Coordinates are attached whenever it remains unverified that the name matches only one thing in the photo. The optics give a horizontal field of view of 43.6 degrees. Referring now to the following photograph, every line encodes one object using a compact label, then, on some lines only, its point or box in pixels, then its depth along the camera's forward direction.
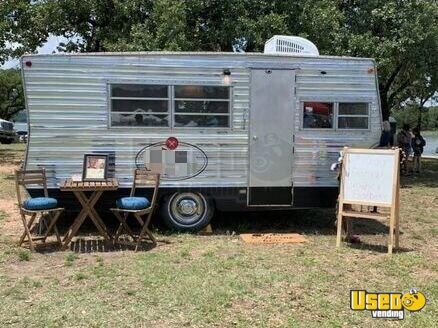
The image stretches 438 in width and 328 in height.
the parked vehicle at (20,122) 42.29
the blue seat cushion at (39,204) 6.75
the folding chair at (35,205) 6.77
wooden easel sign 7.09
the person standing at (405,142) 18.34
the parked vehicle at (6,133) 35.16
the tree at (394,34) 14.30
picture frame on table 7.27
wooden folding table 6.92
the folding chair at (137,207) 6.93
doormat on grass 7.56
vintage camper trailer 7.60
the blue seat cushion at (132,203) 6.92
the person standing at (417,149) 18.34
